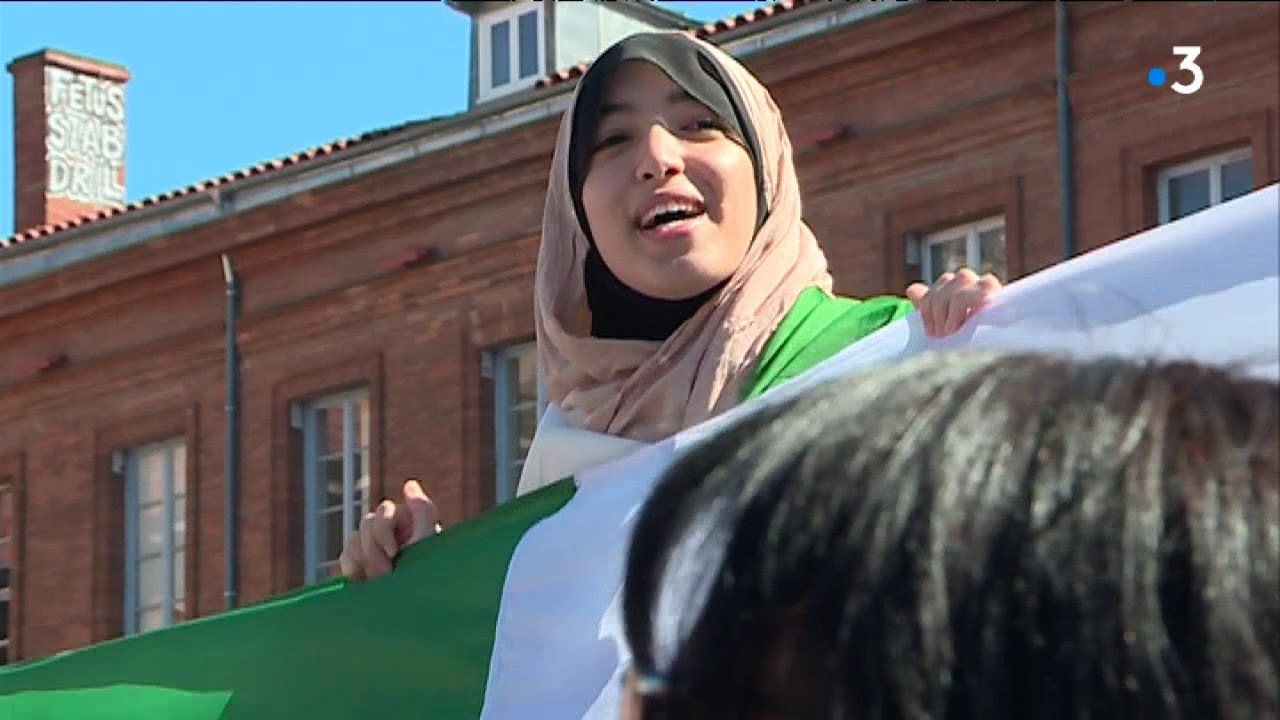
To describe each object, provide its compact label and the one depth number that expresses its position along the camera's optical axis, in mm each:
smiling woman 5348
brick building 30519
